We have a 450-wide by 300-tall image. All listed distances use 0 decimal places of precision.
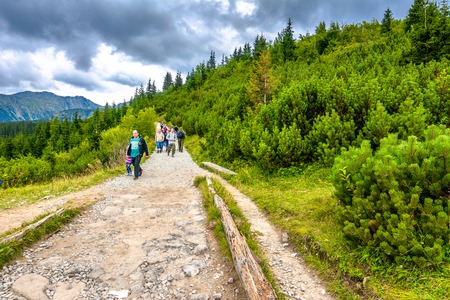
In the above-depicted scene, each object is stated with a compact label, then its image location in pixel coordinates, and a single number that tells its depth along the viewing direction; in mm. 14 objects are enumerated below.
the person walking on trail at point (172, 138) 21375
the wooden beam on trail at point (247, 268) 3367
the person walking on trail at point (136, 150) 12273
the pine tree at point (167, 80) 160850
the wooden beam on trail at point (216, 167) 13152
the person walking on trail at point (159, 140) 25095
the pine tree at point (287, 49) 61100
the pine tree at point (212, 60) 136412
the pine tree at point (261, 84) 27219
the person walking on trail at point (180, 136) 24156
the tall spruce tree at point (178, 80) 132500
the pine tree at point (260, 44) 82188
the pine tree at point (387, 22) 57931
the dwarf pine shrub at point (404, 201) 3678
